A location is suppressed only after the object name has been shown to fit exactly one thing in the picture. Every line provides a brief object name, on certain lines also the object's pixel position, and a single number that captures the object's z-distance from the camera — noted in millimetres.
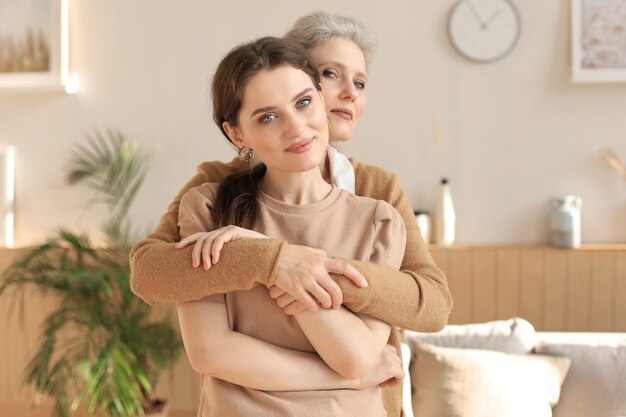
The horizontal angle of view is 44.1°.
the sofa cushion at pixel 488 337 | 3092
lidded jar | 3869
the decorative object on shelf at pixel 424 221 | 3936
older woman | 1349
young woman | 1368
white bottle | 3954
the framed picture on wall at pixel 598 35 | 3928
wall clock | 3977
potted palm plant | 3734
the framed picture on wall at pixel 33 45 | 4238
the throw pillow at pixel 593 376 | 2869
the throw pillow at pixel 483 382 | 2830
